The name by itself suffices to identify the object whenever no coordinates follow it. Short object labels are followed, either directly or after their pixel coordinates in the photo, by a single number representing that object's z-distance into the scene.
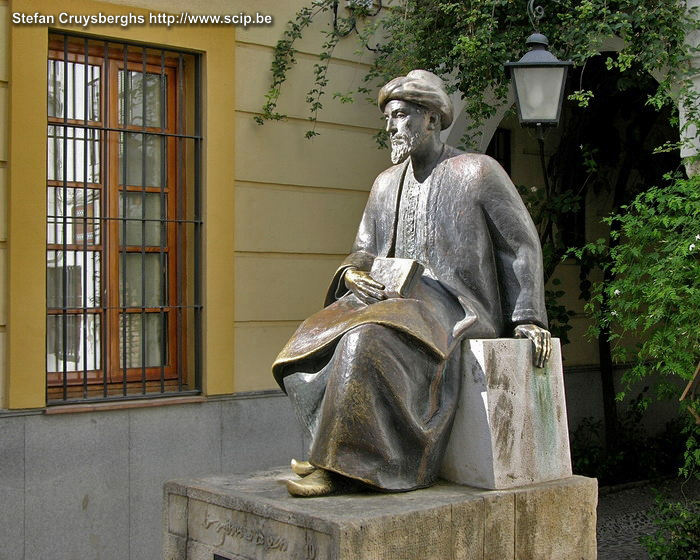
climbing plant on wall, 6.16
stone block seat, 3.88
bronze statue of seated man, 3.68
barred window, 6.24
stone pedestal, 3.39
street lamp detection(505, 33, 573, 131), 5.57
